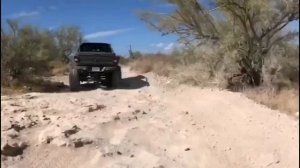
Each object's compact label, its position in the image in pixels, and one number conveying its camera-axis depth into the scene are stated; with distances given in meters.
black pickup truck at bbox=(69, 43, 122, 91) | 8.79
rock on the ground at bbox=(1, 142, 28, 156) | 4.27
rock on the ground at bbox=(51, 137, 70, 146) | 4.52
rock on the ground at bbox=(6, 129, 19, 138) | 4.58
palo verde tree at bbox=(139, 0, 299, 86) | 6.95
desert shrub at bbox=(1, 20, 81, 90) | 8.73
